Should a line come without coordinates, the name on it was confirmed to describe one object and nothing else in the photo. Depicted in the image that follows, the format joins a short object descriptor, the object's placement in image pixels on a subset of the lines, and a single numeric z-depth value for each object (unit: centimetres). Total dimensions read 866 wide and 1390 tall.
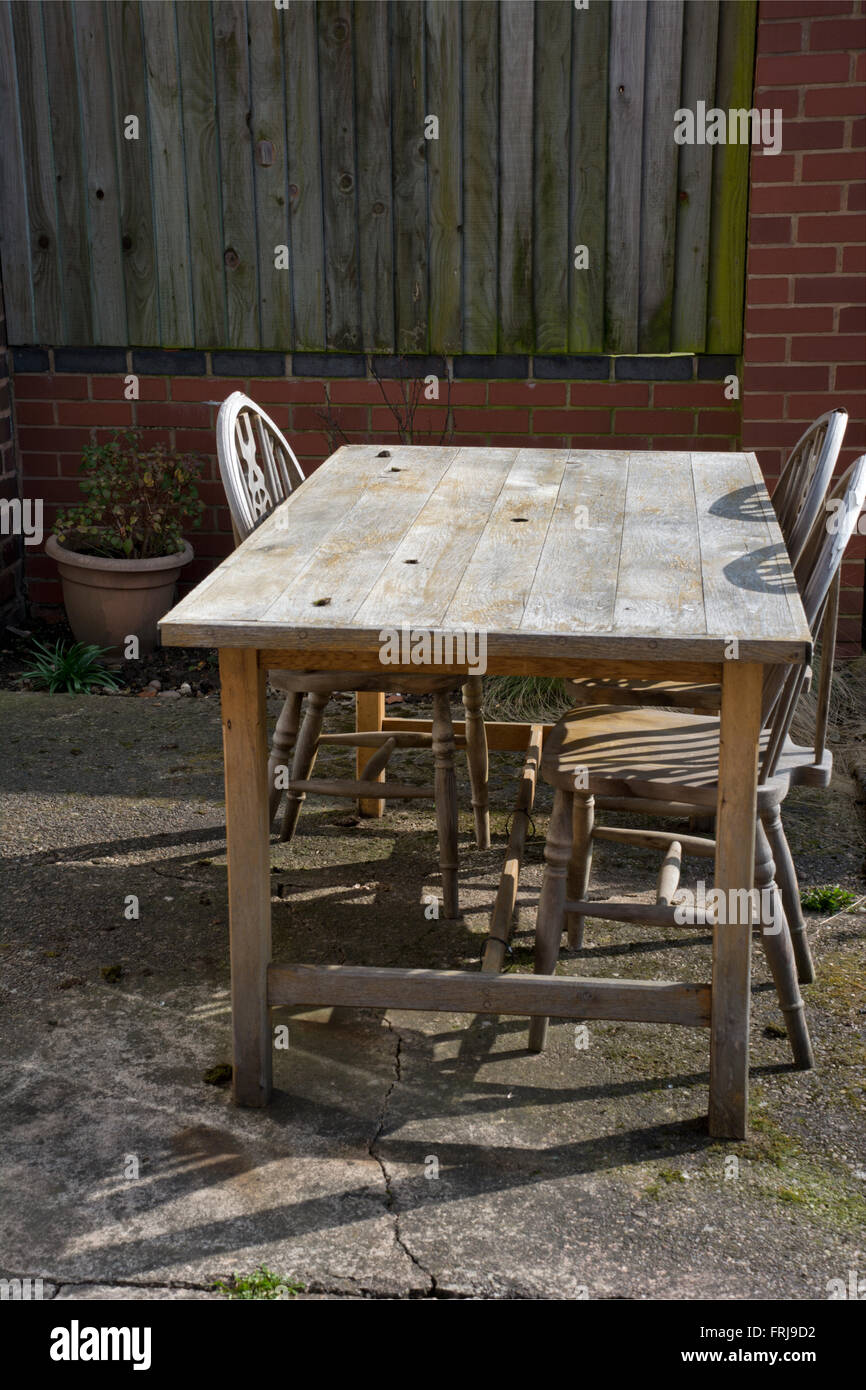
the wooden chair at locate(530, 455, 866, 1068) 226
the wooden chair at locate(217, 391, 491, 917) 271
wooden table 195
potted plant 438
